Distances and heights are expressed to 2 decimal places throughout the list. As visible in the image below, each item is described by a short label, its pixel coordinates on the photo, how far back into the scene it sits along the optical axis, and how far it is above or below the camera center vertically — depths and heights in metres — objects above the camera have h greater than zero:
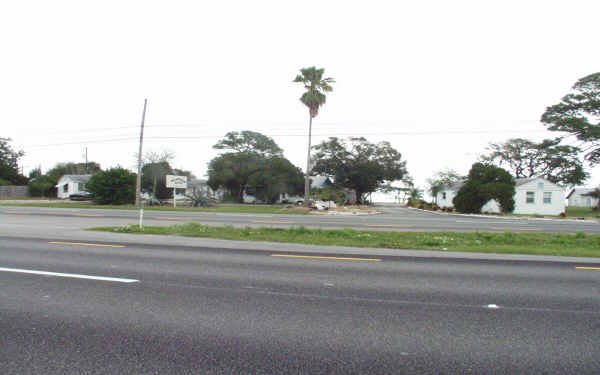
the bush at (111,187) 39.34 +0.74
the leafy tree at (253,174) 53.98 +3.50
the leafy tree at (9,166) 72.06 +5.10
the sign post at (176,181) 28.95 +1.13
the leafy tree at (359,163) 65.00 +6.77
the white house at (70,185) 64.19 +1.35
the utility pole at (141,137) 34.00 +5.36
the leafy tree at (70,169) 79.38 +5.32
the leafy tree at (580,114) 39.12 +10.38
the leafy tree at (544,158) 41.69 +6.35
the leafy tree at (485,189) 36.72 +1.49
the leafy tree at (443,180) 52.50 +3.36
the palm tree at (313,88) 36.69 +11.39
